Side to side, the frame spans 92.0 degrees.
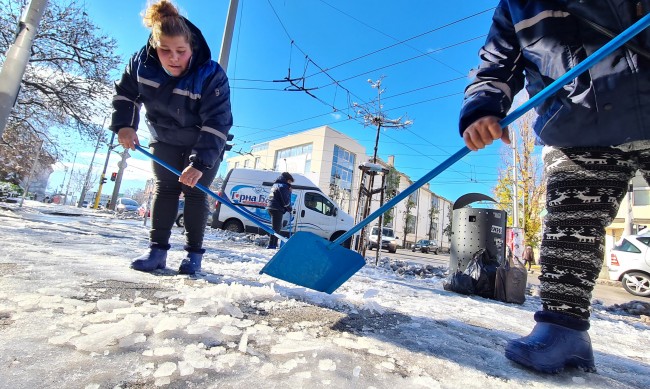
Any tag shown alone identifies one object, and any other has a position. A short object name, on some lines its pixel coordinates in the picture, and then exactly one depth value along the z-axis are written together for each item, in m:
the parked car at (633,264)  6.91
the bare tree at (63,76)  9.22
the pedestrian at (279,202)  6.23
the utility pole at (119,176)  18.99
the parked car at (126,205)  24.55
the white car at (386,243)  17.75
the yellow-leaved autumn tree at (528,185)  18.08
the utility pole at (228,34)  5.95
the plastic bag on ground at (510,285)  2.75
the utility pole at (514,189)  17.69
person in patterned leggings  1.02
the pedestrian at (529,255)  13.60
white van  10.34
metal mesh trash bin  3.19
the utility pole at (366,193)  5.65
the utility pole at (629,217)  11.43
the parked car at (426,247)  27.01
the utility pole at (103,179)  21.67
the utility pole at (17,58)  4.30
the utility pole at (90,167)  11.57
